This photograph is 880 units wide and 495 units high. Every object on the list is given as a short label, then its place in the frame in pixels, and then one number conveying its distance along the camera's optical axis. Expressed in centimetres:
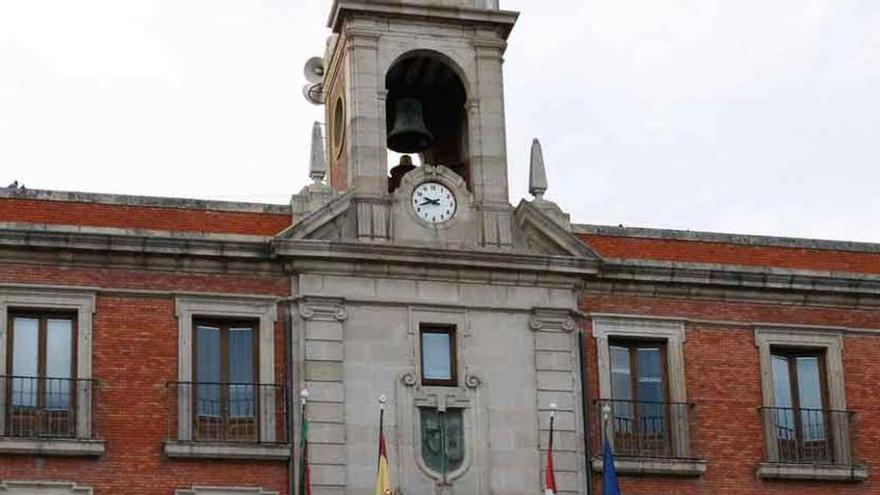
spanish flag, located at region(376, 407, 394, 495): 3319
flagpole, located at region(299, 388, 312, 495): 3341
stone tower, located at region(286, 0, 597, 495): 3494
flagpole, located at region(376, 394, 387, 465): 3419
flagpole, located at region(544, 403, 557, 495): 3412
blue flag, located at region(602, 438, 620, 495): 3447
